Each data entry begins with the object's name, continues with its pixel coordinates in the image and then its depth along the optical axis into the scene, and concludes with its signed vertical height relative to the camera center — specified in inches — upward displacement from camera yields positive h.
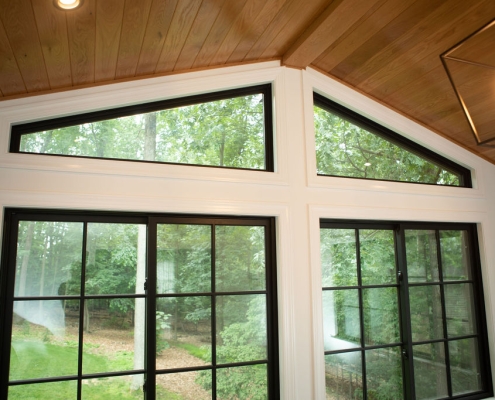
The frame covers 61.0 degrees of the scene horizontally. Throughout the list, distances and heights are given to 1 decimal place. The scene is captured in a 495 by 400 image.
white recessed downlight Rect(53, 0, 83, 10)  73.7 +47.3
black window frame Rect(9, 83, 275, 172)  105.1 +42.7
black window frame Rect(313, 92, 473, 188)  139.5 +44.7
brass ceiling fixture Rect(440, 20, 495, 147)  107.6 +52.0
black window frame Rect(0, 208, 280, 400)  97.8 -3.5
